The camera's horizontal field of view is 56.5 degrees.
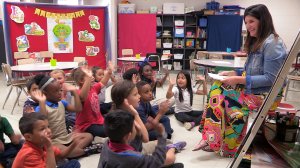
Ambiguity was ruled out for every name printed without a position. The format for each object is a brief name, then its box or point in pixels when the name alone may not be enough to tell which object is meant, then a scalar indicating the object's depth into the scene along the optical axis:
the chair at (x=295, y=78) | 5.20
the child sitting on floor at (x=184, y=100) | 4.07
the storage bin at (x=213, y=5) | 9.38
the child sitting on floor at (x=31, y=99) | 2.57
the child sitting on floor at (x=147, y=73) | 4.47
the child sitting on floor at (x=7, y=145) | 2.34
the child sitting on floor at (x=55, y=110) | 2.62
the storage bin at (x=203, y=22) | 9.47
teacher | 2.21
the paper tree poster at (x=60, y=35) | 7.03
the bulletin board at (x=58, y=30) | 6.48
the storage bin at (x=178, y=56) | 9.83
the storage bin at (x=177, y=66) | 9.91
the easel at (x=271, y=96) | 1.27
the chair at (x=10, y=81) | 4.66
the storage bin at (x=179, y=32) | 9.55
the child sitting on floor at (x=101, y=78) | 3.78
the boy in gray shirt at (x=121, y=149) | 1.60
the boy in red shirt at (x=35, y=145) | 1.82
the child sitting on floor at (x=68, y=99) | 3.43
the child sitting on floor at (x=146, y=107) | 3.04
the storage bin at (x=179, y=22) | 9.48
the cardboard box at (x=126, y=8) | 9.37
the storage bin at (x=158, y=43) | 9.67
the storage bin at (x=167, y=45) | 9.72
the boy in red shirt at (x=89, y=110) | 3.08
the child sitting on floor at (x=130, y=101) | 2.32
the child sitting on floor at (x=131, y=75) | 3.80
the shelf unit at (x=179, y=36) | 9.59
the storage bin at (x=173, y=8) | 9.41
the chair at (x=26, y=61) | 5.63
